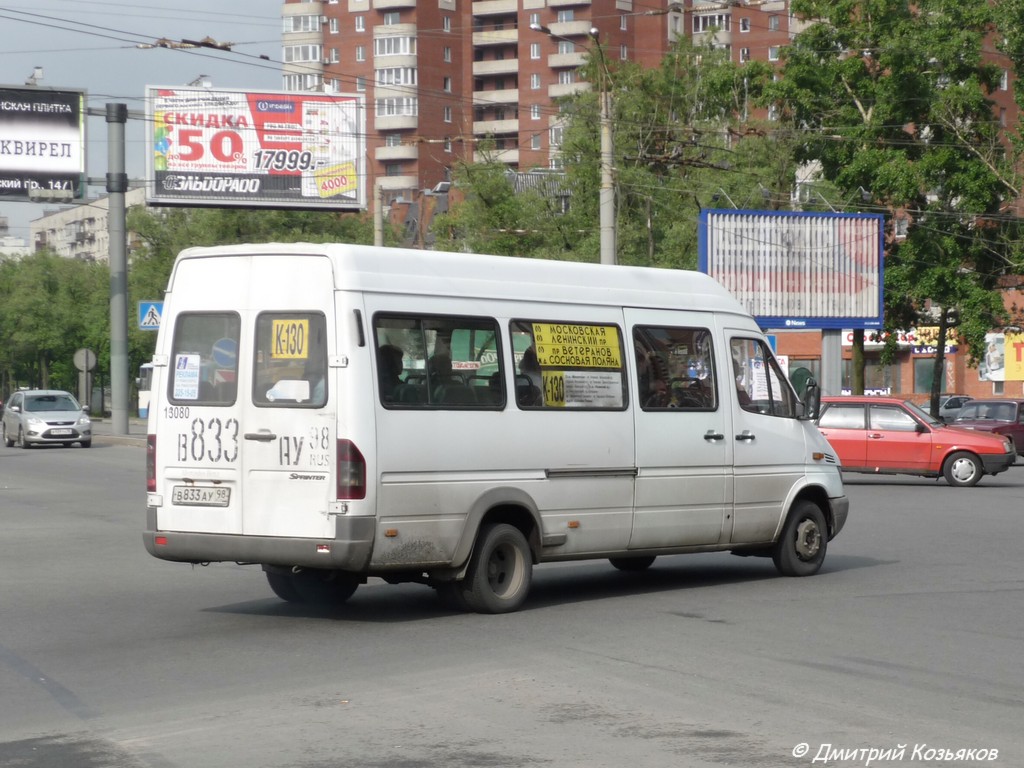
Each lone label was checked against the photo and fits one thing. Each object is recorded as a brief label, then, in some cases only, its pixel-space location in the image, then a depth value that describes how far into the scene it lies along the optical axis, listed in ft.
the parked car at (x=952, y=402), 196.56
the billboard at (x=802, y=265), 133.90
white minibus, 32.40
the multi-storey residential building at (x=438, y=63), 368.89
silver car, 136.15
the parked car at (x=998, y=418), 120.78
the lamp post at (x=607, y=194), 97.50
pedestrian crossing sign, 132.57
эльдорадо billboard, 153.79
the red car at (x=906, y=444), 88.84
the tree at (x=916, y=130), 149.07
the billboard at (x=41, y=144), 146.92
